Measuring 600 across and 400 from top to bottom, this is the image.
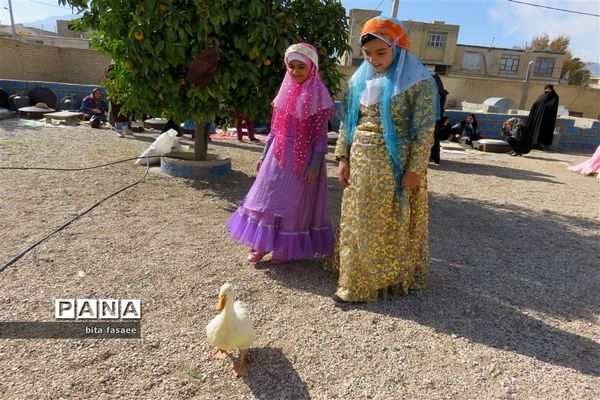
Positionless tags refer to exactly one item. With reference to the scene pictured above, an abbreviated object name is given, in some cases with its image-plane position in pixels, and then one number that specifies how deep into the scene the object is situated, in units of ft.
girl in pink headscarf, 9.15
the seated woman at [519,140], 33.68
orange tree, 13.26
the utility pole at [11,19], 98.32
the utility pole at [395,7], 34.50
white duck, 6.47
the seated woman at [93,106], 32.12
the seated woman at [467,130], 35.88
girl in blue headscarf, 7.58
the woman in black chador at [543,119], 34.92
